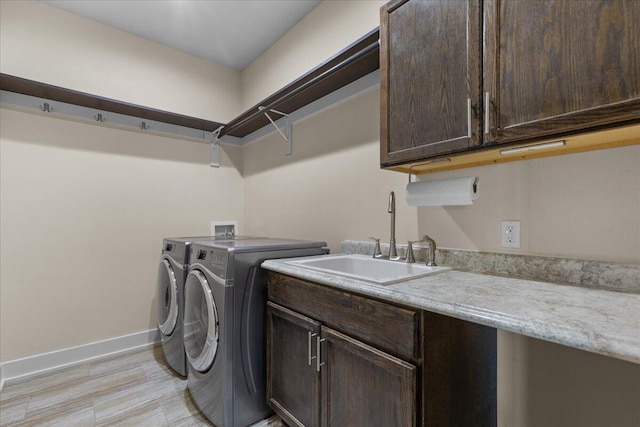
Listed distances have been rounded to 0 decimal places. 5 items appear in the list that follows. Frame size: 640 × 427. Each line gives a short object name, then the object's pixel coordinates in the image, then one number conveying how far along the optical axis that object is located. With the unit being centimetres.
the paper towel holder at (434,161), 126
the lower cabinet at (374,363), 94
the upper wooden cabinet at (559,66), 77
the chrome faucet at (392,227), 159
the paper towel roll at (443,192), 127
